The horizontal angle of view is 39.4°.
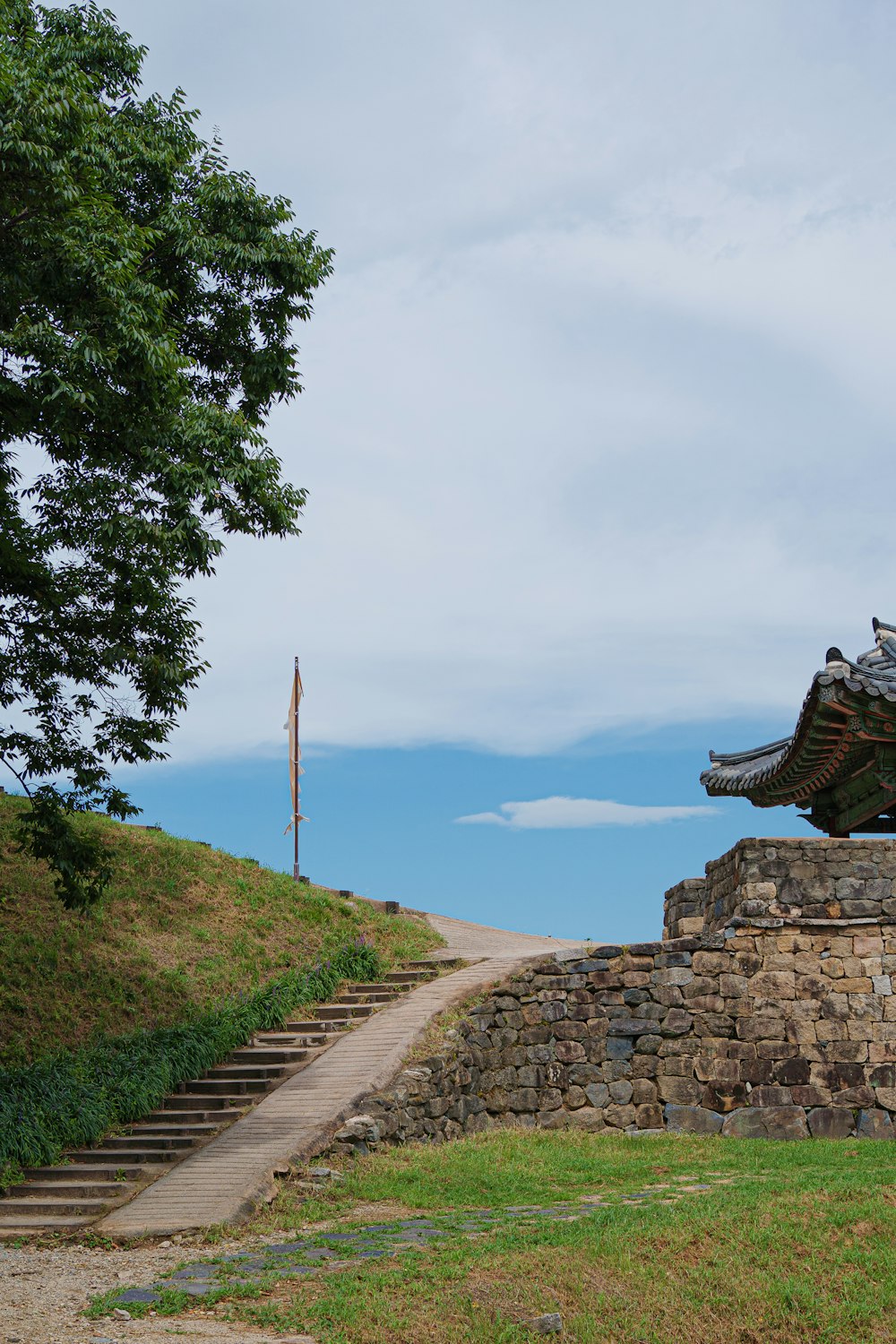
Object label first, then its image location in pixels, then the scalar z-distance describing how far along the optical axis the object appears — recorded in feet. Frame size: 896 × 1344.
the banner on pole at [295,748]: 88.84
